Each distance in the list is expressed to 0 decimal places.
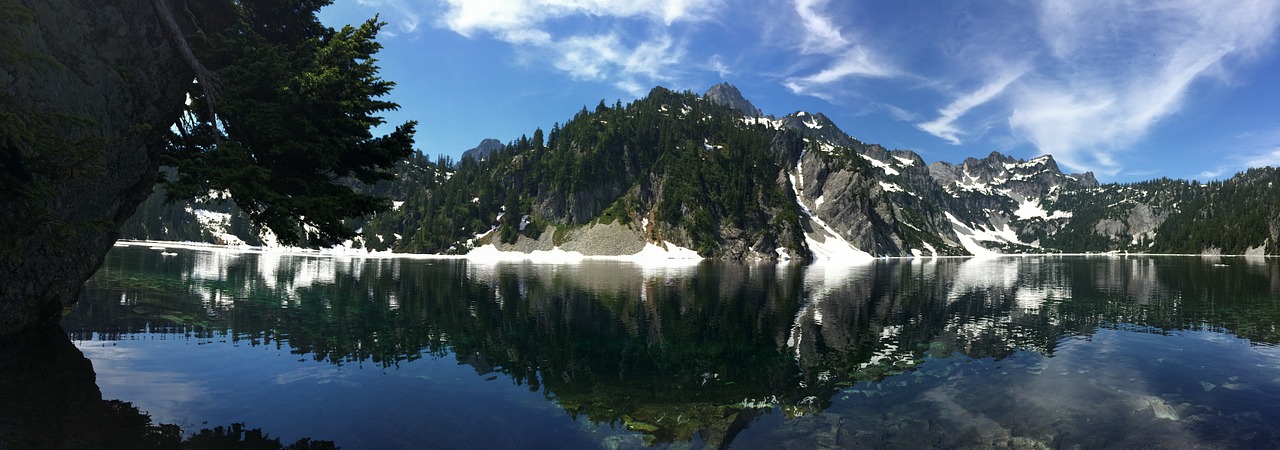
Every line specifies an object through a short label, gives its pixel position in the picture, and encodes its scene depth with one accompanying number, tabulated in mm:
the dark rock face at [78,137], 13906
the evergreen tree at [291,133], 19469
